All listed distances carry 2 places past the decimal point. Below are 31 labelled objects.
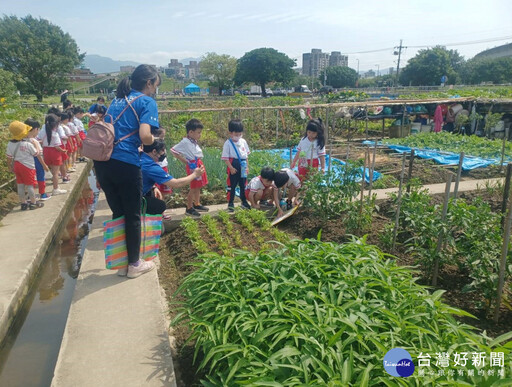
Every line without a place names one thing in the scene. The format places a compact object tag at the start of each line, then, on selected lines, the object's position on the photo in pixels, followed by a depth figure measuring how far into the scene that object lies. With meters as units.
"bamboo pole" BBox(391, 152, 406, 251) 4.00
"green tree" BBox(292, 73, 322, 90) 72.94
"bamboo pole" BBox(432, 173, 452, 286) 3.46
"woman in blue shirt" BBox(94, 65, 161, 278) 3.38
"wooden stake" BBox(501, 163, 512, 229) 3.84
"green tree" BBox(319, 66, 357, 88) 69.19
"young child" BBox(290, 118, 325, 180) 6.03
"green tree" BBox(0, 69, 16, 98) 13.72
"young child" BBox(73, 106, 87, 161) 10.12
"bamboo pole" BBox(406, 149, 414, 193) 4.29
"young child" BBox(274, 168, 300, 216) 5.66
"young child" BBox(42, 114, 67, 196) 6.82
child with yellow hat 5.91
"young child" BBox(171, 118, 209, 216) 5.32
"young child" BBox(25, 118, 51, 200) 6.10
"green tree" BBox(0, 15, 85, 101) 35.56
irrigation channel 3.06
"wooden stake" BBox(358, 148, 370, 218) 4.63
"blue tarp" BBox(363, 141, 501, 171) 8.98
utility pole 53.45
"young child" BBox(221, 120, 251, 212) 5.70
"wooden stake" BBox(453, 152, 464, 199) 3.85
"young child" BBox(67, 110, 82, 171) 9.32
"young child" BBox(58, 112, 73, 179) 7.97
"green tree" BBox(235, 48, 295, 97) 57.50
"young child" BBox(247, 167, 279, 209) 5.54
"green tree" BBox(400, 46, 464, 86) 51.97
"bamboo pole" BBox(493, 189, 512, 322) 2.84
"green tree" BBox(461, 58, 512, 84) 48.81
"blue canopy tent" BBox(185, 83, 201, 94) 53.75
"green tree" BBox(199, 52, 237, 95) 56.44
